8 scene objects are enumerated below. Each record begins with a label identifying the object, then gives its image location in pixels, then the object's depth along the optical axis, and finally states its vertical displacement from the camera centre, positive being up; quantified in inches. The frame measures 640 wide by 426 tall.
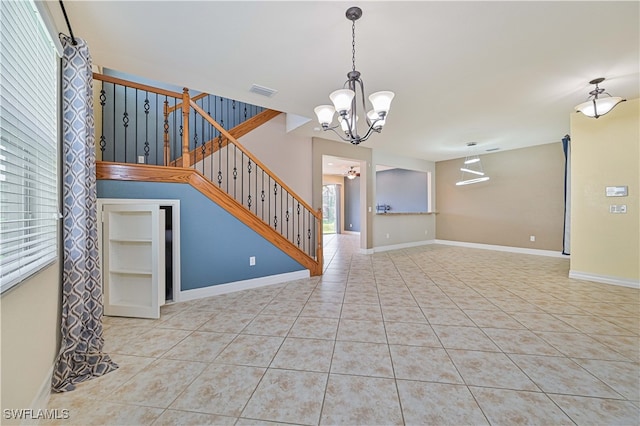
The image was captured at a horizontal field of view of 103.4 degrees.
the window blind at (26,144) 45.5 +14.3
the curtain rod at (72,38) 70.9 +49.3
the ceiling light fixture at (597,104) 118.1 +51.9
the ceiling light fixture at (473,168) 263.4 +50.9
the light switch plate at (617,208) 144.4 +2.6
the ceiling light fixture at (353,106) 83.8 +38.6
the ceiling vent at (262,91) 126.6 +62.4
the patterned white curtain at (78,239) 69.2 -7.9
